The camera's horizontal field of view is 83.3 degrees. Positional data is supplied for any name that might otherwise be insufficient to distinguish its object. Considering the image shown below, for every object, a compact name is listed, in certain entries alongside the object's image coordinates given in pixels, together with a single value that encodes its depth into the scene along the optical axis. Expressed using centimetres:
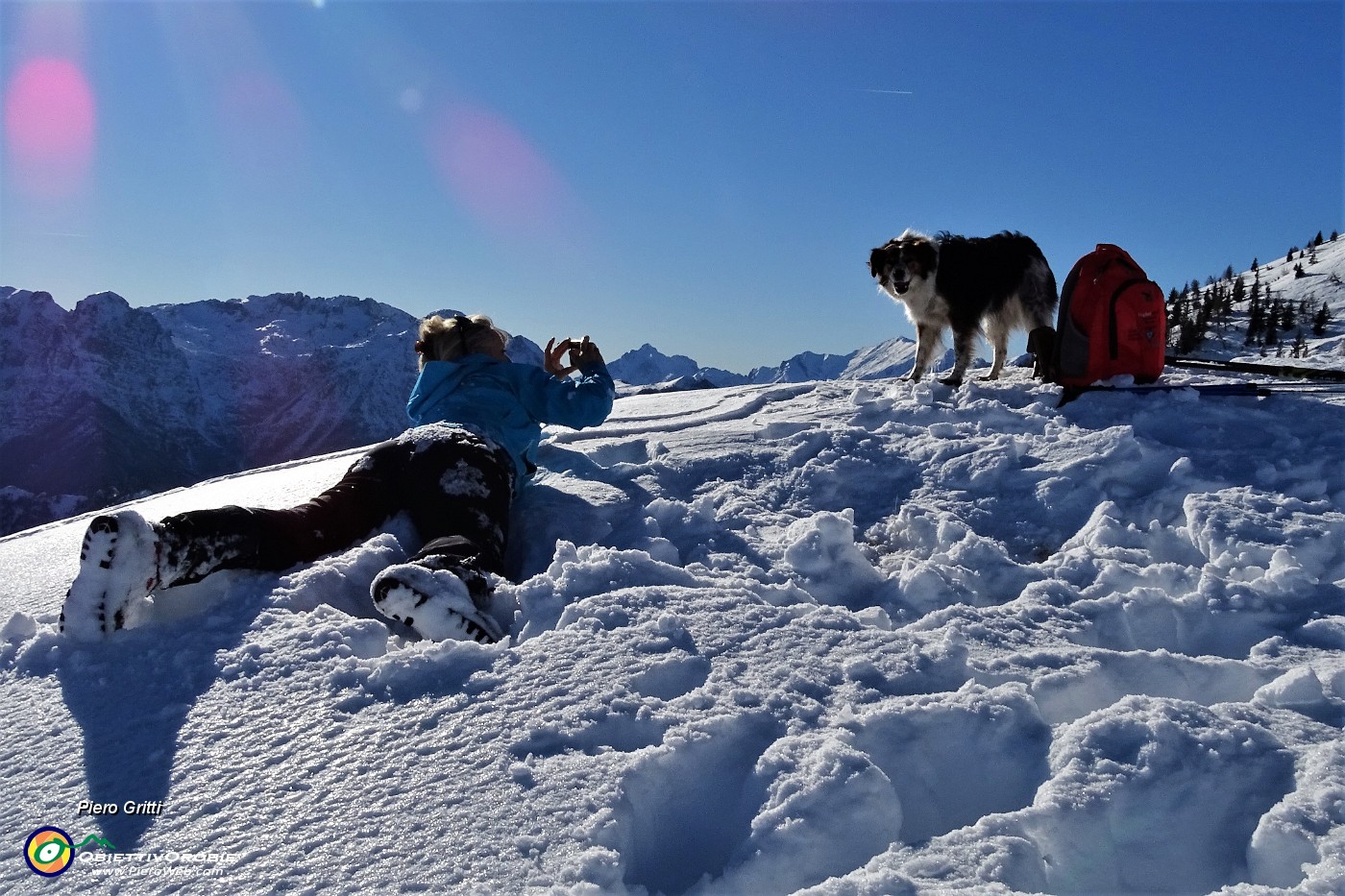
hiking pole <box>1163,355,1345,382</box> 429
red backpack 432
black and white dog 578
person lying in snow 214
